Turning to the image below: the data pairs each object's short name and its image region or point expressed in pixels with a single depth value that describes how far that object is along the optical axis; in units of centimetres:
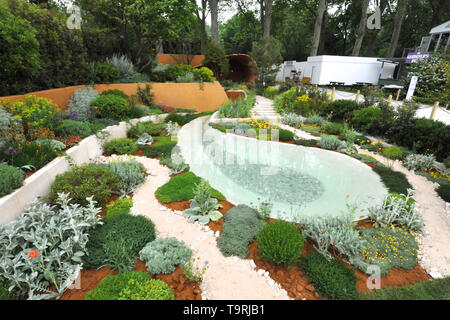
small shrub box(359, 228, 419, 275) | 337
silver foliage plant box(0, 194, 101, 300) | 272
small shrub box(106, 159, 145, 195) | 512
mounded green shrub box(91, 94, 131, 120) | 796
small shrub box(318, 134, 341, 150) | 793
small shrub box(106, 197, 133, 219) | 424
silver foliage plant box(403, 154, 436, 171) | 644
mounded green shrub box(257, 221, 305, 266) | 313
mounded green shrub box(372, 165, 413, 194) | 547
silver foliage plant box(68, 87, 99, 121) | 754
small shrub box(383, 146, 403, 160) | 708
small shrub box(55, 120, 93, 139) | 586
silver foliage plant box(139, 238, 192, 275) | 305
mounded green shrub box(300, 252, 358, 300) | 283
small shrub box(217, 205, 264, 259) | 352
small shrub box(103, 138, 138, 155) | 692
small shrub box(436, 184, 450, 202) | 512
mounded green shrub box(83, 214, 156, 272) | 315
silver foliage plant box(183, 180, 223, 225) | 429
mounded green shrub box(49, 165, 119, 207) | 417
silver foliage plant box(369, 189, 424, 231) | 420
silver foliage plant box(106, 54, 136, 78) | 1096
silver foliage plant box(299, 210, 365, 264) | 340
